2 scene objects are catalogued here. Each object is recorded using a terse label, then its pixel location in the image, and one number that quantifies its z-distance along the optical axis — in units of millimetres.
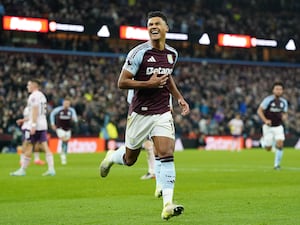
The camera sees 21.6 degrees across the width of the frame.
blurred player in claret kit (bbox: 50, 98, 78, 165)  27984
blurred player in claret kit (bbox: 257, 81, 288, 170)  23156
